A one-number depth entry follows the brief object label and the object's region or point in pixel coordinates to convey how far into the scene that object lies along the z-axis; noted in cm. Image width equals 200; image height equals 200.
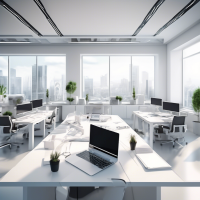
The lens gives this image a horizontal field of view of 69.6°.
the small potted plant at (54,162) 142
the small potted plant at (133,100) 765
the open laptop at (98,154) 151
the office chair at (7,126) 388
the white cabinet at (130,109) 749
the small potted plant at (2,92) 719
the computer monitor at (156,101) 565
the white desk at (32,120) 404
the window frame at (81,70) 810
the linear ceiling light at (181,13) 389
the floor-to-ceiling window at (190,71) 616
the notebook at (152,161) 150
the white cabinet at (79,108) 740
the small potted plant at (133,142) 198
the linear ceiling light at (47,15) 377
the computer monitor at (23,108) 456
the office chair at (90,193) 123
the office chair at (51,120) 531
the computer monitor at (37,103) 554
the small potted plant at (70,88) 744
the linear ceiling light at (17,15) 381
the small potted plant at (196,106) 531
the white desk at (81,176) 128
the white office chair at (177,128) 399
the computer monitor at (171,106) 469
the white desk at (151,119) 411
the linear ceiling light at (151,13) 382
